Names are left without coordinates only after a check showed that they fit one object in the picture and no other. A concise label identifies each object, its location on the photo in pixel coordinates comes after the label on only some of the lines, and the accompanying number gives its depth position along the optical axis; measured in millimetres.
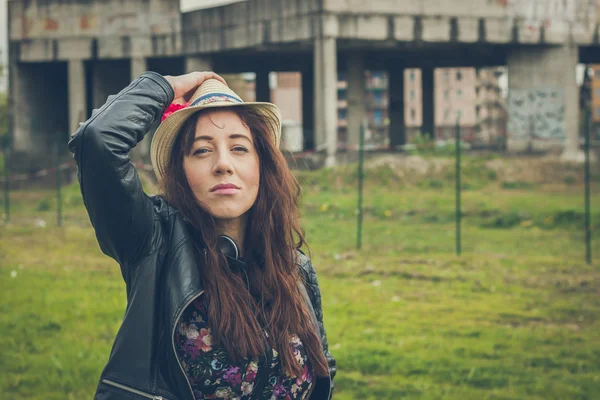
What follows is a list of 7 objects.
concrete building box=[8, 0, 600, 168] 30000
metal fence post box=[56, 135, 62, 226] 18094
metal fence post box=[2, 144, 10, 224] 19767
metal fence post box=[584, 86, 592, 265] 12398
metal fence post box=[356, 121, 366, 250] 14023
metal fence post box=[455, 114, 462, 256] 13356
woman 2584
